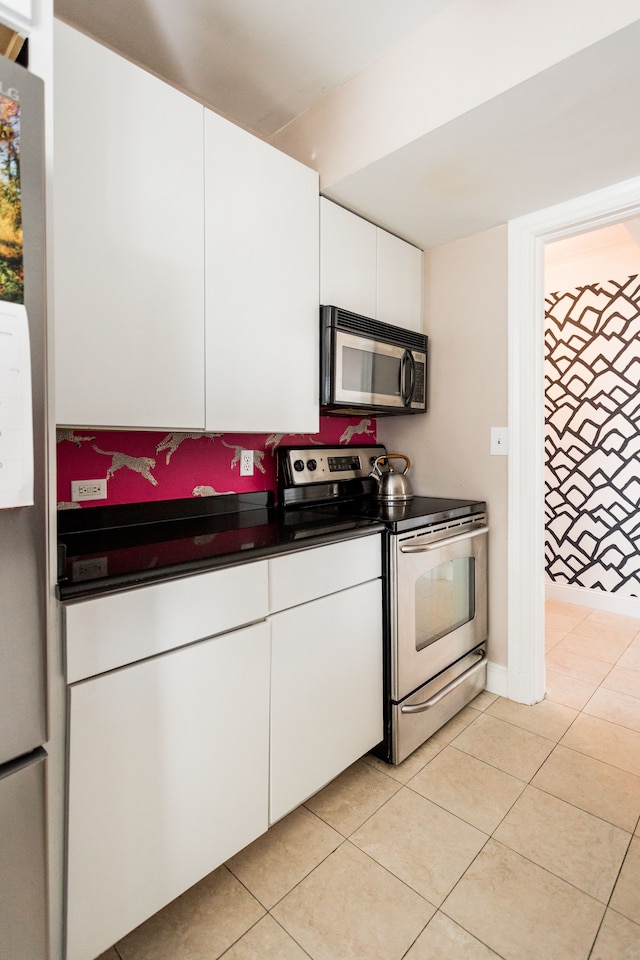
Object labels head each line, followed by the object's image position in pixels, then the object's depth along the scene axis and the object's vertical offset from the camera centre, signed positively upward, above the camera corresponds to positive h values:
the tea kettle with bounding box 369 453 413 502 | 2.23 -0.09
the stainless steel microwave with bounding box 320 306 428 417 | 1.88 +0.44
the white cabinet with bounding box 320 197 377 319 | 1.91 +0.88
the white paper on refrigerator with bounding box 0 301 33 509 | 0.67 +0.08
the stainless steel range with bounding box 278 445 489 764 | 1.75 -0.48
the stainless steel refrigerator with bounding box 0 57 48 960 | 0.69 -0.20
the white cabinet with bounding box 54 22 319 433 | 1.21 +0.62
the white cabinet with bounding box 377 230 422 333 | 2.20 +0.90
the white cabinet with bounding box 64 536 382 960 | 1.00 -0.64
